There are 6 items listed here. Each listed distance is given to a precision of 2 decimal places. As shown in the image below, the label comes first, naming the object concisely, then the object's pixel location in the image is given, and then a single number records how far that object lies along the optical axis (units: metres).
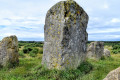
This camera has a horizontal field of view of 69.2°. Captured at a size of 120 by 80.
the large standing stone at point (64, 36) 5.54
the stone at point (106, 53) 12.45
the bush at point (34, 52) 13.63
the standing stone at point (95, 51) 10.85
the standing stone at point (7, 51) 7.19
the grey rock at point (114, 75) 2.42
